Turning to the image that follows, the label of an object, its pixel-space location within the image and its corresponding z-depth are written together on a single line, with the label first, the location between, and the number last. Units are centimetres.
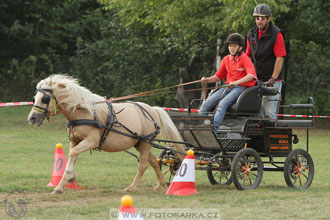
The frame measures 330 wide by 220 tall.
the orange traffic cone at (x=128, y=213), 917
